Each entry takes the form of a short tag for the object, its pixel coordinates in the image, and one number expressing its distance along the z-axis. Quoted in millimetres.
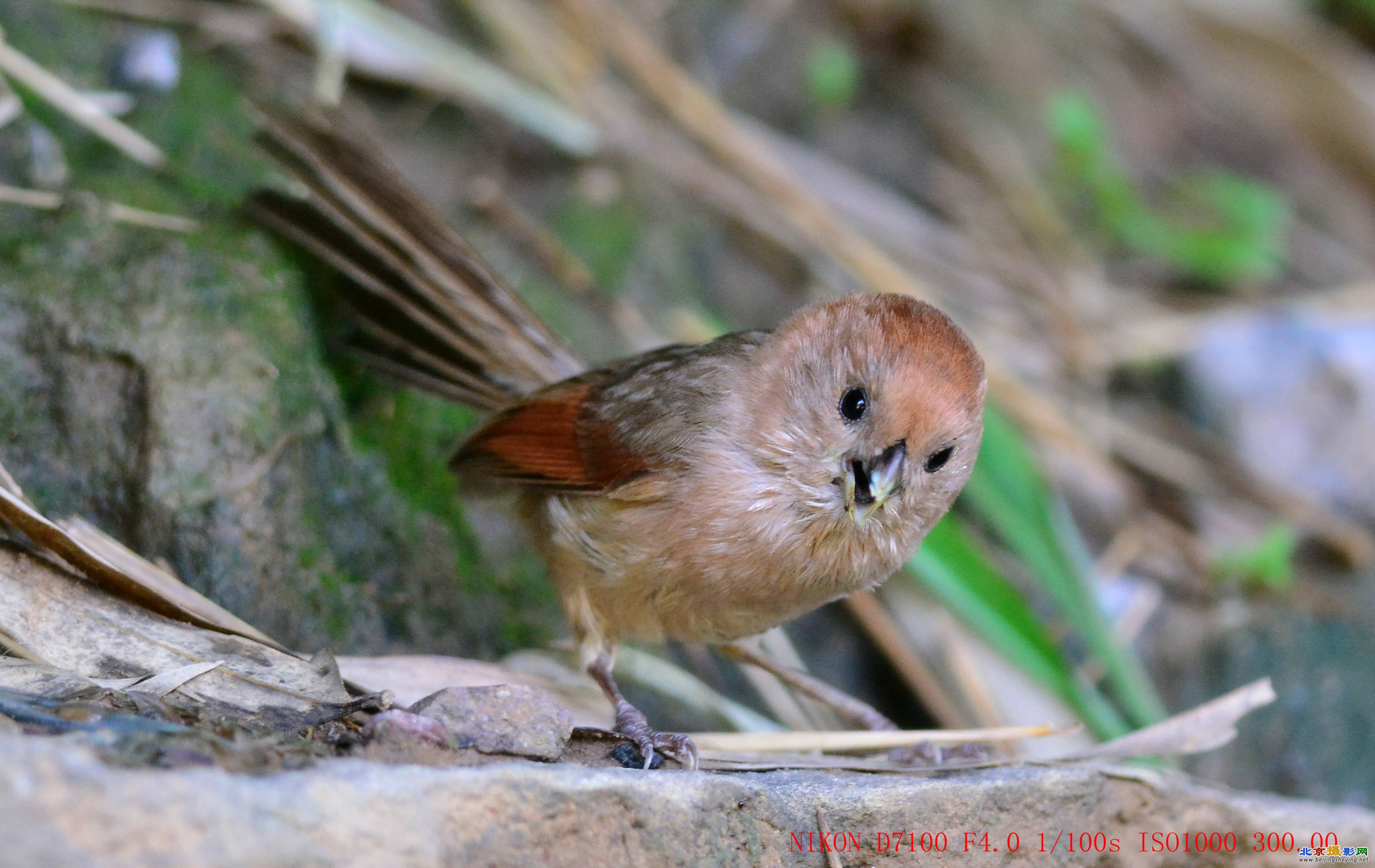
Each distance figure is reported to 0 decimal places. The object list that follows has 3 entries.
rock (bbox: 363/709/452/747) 4441
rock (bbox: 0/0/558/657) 6437
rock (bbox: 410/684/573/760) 4742
